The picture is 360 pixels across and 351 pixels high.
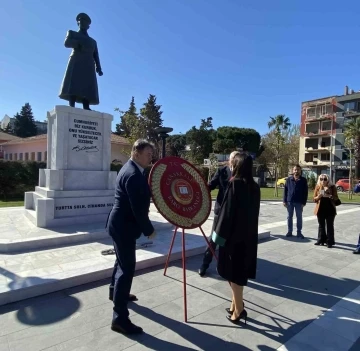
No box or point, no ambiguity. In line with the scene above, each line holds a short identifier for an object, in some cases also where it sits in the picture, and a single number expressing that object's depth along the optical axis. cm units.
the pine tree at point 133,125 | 2278
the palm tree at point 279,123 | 2729
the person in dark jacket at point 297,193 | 720
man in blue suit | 267
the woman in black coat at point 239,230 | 291
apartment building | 4869
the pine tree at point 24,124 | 5862
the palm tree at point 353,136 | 3269
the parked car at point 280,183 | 4056
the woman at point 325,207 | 647
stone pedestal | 660
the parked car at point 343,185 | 3362
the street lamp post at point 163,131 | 986
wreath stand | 413
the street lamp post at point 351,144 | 3227
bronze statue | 748
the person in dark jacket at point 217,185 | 427
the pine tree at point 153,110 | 4386
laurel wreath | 318
